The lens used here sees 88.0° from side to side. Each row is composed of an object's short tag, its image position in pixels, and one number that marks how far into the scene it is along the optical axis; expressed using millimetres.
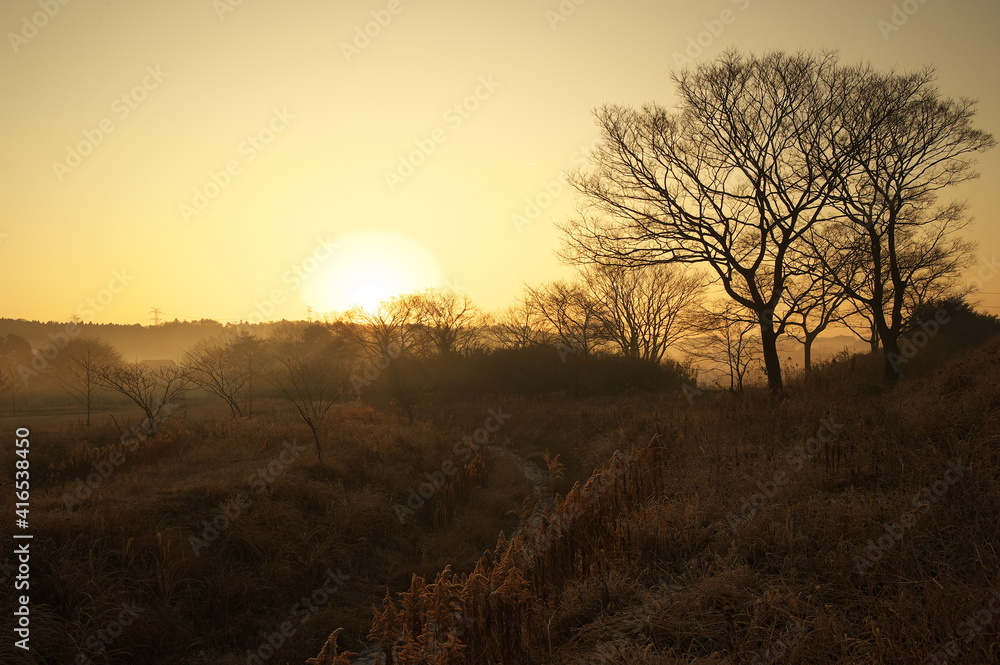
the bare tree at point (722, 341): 15672
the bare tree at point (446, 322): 36438
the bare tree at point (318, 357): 31047
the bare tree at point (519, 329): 34503
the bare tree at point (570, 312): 38219
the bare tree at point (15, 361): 34506
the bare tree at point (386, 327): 38266
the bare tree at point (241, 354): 30312
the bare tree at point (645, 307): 38688
